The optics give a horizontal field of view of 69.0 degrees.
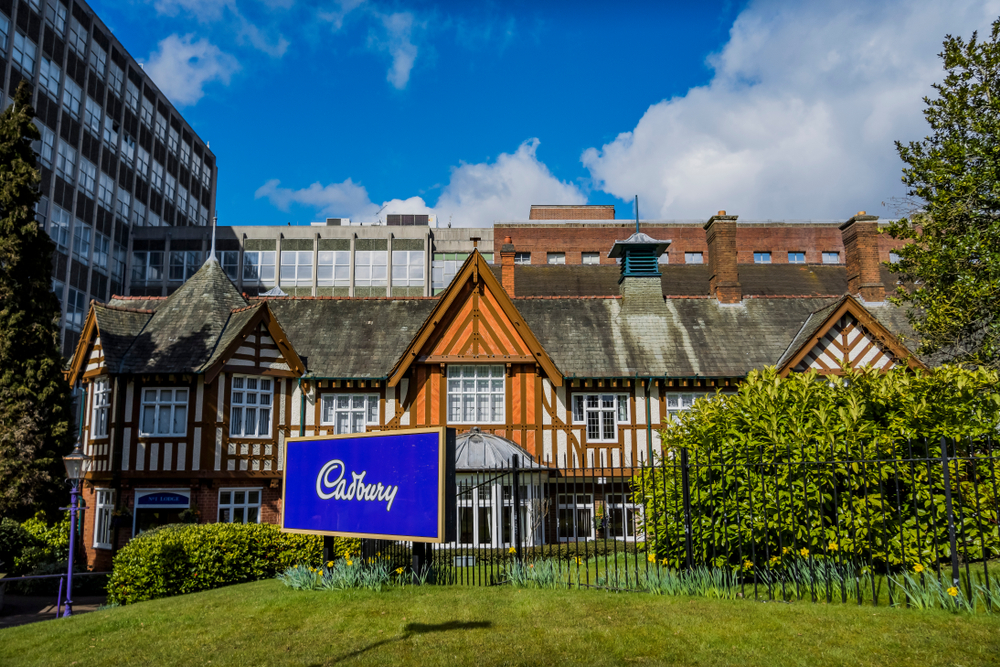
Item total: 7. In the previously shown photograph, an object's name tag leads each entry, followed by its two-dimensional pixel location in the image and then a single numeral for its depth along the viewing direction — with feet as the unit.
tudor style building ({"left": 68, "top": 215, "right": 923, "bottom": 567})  71.36
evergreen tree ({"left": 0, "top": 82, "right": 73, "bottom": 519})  74.23
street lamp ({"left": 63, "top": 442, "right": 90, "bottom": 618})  52.65
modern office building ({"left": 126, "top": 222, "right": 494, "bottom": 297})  182.50
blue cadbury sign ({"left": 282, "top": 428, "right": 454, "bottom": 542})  36.06
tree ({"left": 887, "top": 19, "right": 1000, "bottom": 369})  55.42
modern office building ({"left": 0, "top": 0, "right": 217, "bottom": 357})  148.36
